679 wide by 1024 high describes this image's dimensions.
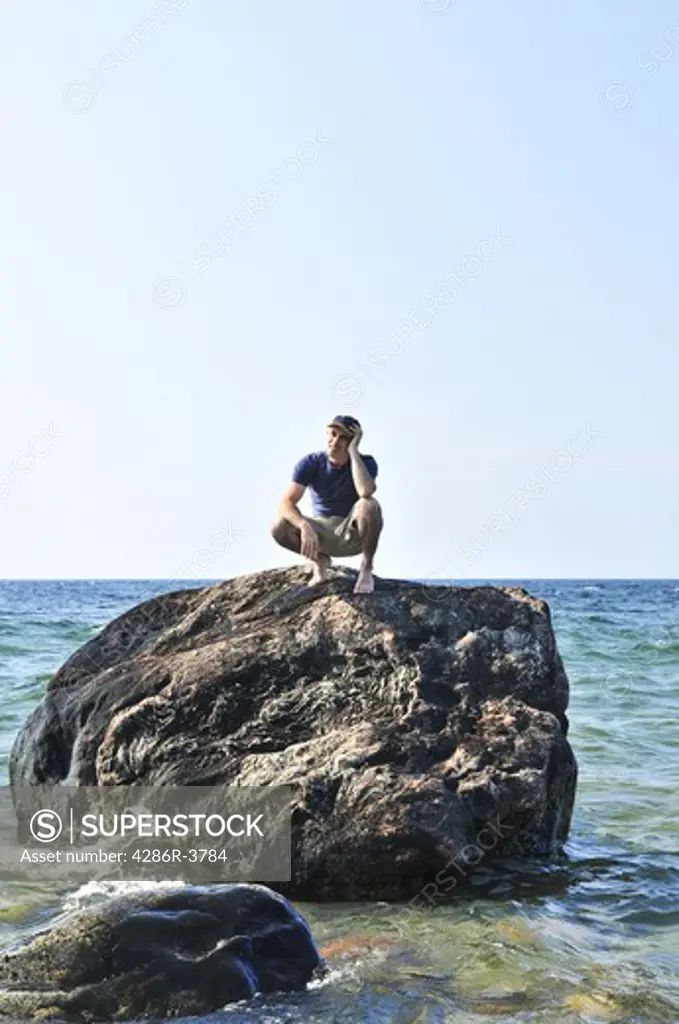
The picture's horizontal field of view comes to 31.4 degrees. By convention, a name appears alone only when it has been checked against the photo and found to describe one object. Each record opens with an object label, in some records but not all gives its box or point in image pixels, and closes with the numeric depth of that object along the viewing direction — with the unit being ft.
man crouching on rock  28.81
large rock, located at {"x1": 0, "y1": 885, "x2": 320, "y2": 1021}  16.87
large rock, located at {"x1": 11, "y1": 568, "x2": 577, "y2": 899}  22.80
